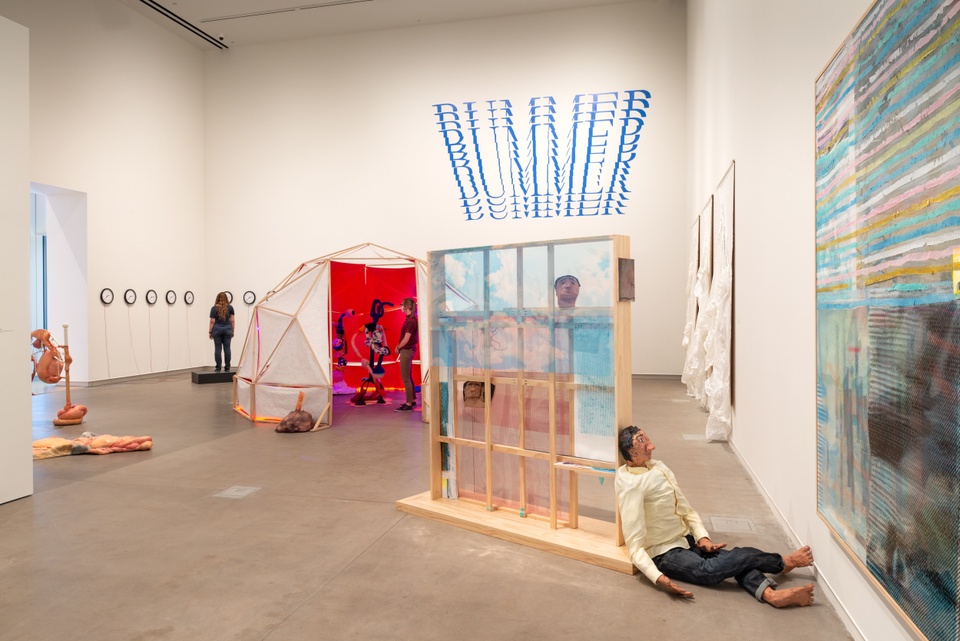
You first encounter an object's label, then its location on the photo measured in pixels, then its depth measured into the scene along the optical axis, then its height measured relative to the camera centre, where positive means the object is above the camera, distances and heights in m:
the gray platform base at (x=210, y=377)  10.21 -0.91
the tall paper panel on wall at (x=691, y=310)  7.76 -0.01
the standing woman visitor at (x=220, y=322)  10.56 -0.10
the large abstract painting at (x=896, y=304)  1.61 +0.01
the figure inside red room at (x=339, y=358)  8.78 -0.56
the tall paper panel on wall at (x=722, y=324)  5.26 -0.12
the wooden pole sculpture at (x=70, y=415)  6.62 -0.93
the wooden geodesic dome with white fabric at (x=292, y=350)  6.81 -0.36
